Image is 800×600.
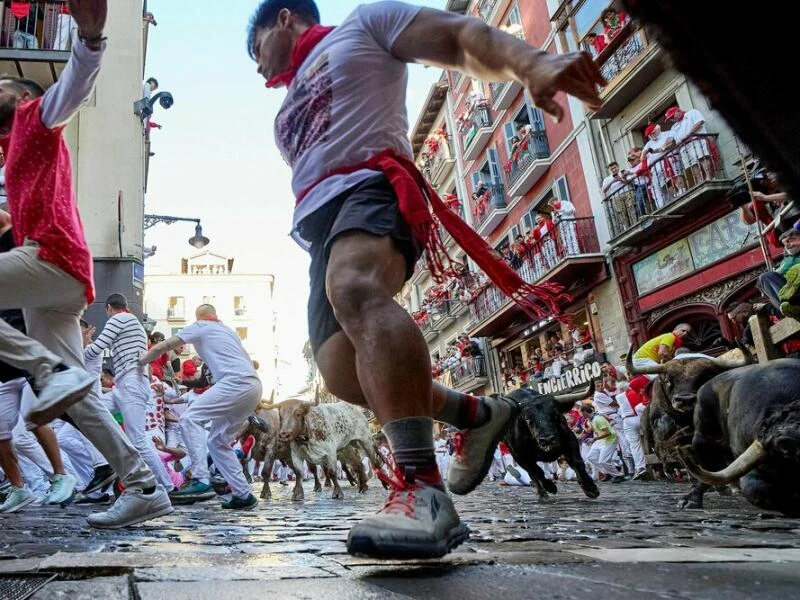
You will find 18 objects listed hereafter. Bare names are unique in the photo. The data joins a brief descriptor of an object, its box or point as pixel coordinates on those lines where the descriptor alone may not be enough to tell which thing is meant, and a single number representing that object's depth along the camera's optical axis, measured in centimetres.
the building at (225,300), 6519
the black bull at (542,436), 670
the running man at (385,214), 176
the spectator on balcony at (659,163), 1567
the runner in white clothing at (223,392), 589
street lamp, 1665
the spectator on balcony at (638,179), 1659
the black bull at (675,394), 546
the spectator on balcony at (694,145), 1475
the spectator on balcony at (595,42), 1812
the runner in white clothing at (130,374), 666
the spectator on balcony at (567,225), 1947
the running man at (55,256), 307
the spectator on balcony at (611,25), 1731
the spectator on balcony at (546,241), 2011
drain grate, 118
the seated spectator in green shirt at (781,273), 711
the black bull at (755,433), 316
